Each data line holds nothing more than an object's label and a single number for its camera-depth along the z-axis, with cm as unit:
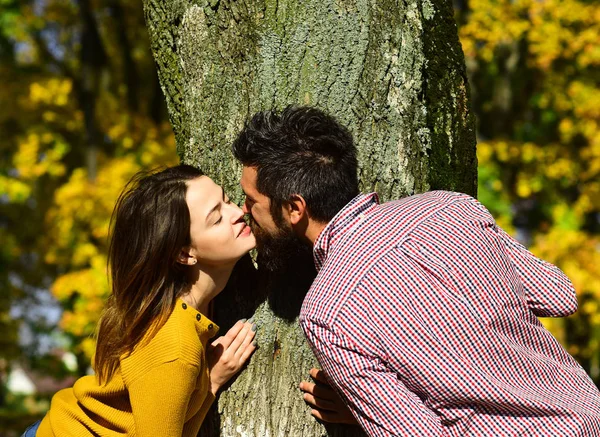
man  190
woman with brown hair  227
